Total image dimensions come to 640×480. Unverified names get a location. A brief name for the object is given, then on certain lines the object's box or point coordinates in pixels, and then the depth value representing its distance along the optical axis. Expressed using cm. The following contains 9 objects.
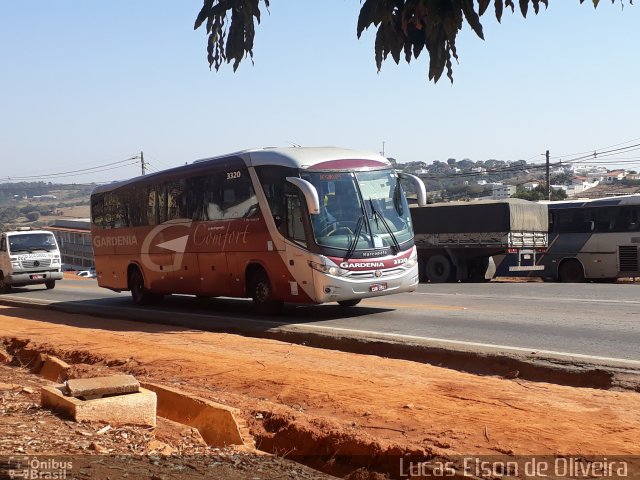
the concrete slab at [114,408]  737
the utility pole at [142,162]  7879
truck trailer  2884
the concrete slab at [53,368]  1116
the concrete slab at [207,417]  752
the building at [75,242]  7732
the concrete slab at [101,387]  763
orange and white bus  1486
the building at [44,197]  15731
